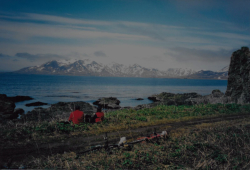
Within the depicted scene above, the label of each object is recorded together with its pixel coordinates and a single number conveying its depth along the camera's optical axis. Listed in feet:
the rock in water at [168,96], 179.09
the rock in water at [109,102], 129.18
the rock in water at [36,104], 146.72
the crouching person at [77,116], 43.21
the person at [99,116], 46.85
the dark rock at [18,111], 108.12
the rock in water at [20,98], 168.55
